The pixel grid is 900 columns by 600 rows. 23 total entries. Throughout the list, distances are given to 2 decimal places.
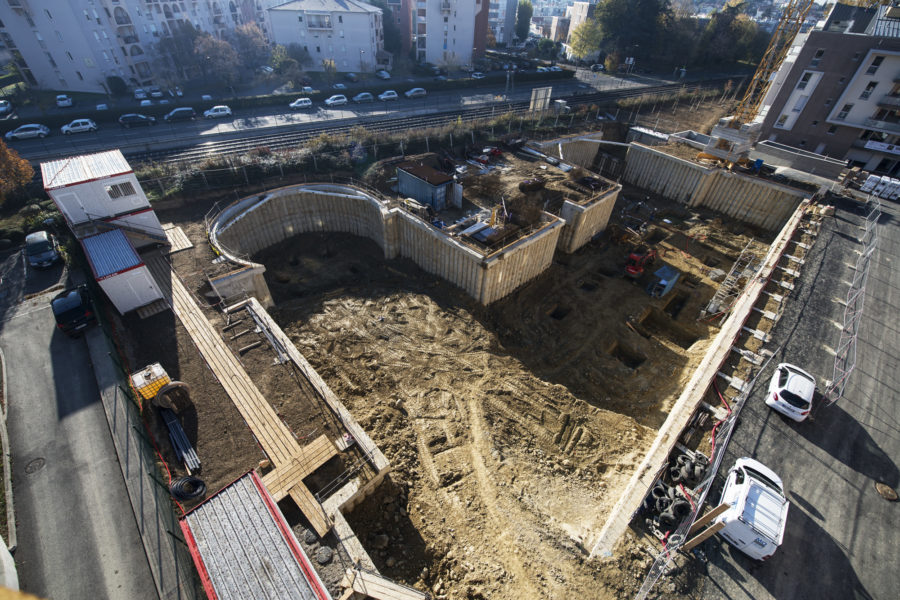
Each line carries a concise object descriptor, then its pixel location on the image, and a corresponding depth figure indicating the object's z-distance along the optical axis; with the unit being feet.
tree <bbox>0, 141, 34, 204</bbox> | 80.69
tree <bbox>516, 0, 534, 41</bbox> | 291.54
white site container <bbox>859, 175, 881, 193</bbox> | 101.50
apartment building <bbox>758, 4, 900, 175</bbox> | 116.16
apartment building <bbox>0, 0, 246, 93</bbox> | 151.33
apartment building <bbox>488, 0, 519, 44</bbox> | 298.15
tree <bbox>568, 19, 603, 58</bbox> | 237.78
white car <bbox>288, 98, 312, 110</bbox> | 156.06
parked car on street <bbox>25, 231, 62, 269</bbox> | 70.99
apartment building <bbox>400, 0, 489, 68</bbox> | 211.20
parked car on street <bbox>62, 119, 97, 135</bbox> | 124.47
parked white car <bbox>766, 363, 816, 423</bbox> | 46.62
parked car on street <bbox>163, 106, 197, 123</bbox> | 140.36
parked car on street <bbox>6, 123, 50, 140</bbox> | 117.70
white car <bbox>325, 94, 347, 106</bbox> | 162.50
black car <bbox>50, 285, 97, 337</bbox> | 57.06
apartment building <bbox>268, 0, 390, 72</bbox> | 200.03
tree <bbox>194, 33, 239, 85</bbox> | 180.55
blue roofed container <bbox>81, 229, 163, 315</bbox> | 56.13
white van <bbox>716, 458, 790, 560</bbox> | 34.22
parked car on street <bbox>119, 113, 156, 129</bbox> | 133.51
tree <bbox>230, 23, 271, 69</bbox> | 208.74
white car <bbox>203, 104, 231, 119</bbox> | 145.79
